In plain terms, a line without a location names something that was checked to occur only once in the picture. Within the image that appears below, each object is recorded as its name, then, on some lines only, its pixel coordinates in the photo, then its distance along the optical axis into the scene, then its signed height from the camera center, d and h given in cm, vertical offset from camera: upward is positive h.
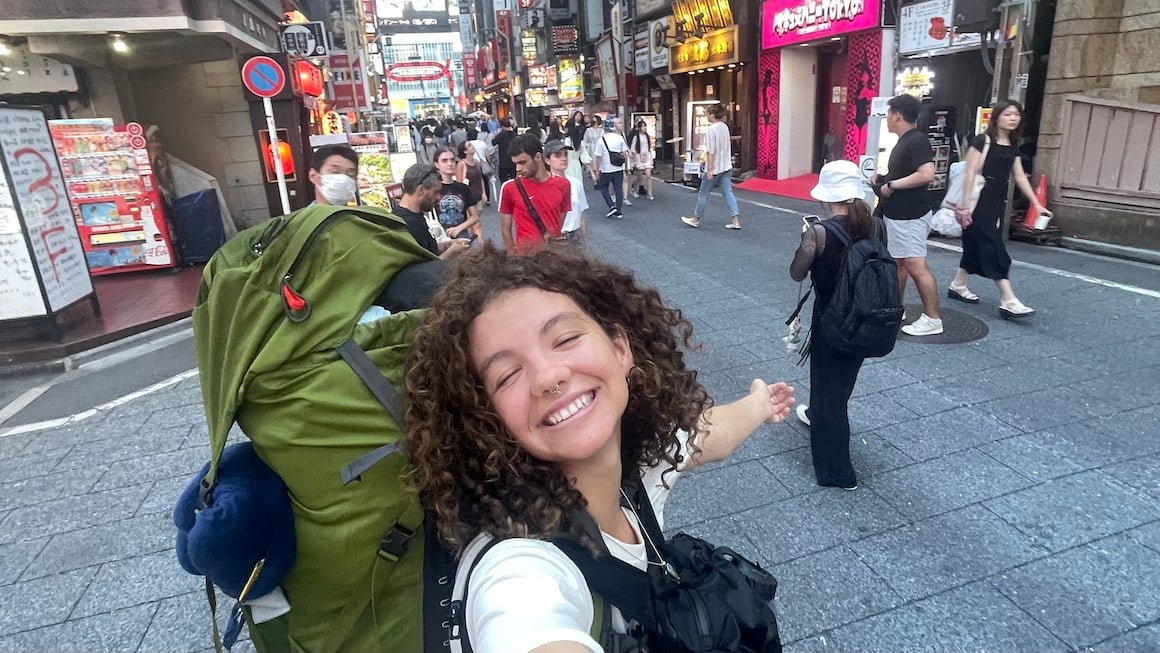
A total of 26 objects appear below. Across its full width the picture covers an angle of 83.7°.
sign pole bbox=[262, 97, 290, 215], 802 -17
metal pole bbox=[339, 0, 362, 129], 2134 +244
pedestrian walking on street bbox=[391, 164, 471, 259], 452 -40
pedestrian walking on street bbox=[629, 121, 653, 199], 1363 -66
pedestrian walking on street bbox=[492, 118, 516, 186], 1245 -52
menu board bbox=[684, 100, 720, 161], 1552 -24
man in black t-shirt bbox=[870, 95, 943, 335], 480 -73
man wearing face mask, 443 -24
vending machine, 845 -55
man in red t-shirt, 570 -57
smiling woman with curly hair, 103 -54
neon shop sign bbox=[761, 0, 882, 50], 1238 +176
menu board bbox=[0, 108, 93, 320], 569 -58
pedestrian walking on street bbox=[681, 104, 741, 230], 1020 -75
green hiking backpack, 115 -49
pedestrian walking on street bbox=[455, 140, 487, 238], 864 -59
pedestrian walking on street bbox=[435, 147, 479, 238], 683 -74
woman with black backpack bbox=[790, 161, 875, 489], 312 -114
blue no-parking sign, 798 +80
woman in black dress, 520 -82
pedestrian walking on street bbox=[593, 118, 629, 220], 1159 -75
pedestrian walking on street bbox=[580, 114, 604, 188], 1502 -47
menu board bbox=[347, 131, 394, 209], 1038 -61
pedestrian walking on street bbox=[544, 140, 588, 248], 618 -74
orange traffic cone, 798 -115
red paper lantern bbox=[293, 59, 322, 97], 1416 +136
